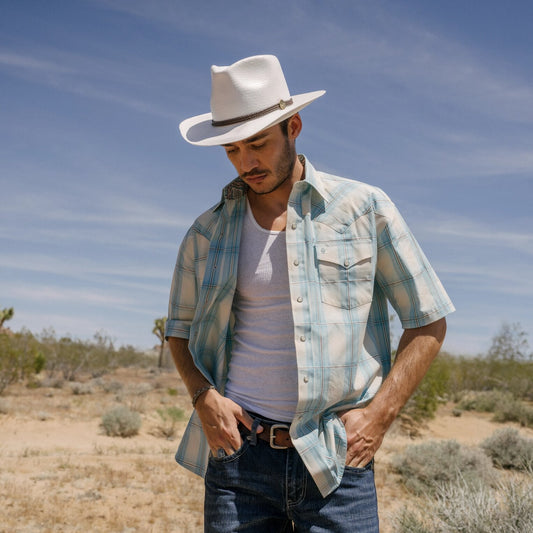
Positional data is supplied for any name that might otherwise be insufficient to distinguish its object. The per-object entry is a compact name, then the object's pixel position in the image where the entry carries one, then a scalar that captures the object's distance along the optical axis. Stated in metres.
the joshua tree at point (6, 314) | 31.27
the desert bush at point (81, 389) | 21.86
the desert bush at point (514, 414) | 19.11
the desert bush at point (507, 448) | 10.84
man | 2.07
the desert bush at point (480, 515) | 4.76
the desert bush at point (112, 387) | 22.30
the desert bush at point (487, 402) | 21.19
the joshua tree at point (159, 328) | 35.78
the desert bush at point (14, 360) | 20.08
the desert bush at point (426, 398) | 17.20
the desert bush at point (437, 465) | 8.77
